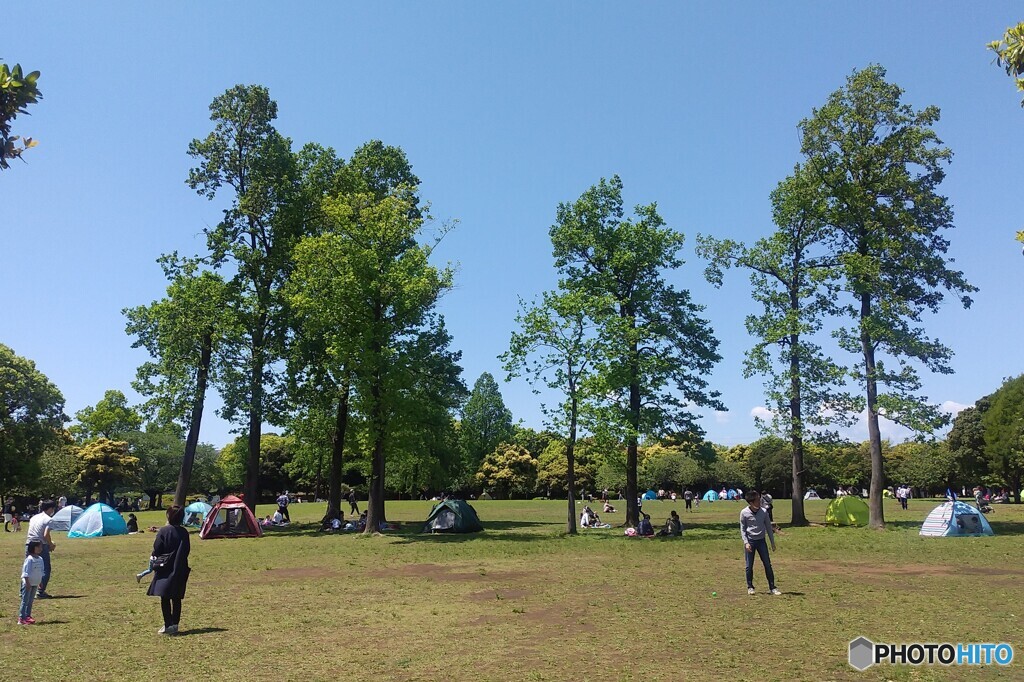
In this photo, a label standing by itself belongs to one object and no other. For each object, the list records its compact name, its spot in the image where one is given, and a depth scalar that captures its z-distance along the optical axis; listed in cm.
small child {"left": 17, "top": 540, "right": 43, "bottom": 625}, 1252
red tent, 3256
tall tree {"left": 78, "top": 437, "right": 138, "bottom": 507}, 7775
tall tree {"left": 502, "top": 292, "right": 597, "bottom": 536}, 3303
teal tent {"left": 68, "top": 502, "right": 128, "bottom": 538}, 3409
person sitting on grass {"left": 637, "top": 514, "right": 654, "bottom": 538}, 3050
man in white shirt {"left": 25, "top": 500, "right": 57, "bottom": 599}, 1348
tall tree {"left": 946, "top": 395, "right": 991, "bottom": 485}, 8081
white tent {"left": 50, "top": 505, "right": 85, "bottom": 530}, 3554
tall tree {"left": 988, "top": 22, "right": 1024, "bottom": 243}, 655
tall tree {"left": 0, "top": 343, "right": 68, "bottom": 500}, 5572
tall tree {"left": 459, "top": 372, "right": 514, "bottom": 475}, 9556
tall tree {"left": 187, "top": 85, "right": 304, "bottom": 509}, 3781
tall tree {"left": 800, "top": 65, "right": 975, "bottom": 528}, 3178
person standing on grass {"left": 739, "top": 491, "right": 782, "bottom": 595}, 1448
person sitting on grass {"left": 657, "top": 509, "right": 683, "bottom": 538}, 2988
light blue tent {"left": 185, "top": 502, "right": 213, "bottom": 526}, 4009
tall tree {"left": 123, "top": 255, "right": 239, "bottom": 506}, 3641
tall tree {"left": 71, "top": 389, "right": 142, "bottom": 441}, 10531
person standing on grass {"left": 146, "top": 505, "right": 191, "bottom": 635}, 1166
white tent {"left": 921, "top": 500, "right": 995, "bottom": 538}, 2784
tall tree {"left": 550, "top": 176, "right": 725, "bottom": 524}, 3541
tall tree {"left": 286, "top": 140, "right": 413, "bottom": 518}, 3244
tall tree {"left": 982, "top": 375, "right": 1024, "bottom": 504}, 6619
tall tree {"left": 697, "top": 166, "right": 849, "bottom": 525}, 3438
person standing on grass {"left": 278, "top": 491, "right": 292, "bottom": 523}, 4134
